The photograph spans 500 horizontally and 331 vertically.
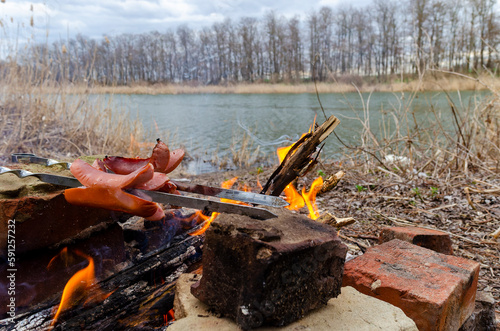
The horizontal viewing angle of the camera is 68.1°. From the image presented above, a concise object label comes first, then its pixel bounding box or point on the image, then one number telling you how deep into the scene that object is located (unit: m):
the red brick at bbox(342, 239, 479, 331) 0.43
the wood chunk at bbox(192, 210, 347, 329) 0.34
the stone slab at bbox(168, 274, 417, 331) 0.37
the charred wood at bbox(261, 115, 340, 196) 0.53
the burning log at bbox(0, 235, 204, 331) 0.41
